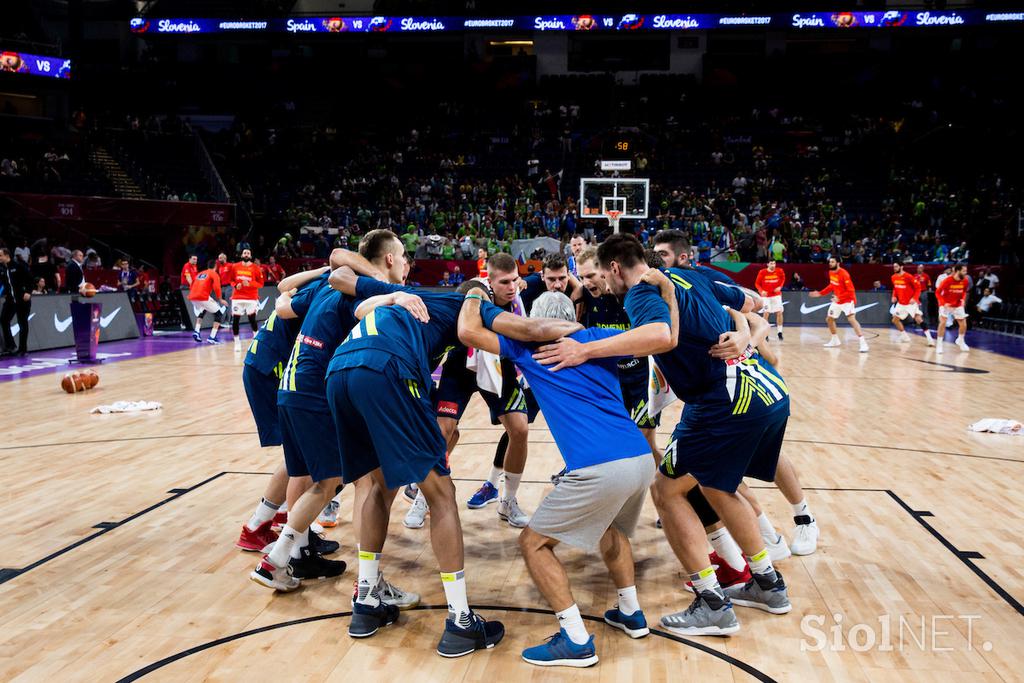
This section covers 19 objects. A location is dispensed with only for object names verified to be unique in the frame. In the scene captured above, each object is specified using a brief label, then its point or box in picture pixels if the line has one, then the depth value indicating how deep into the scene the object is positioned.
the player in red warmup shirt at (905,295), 18.39
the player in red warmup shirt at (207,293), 18.20
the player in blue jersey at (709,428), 4.16
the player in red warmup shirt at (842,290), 17.55
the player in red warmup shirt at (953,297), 17.45
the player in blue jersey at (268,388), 5.29
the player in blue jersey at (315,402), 4.52
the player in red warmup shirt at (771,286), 19.47
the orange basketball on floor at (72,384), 11.61
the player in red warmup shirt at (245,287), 17.52
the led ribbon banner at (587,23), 36.06
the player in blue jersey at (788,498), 5.15
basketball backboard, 21.47
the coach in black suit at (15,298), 14.36
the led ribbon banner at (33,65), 32.91
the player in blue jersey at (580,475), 3.68
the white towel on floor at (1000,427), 9.23
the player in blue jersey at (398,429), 3.92
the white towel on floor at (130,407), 10.29
